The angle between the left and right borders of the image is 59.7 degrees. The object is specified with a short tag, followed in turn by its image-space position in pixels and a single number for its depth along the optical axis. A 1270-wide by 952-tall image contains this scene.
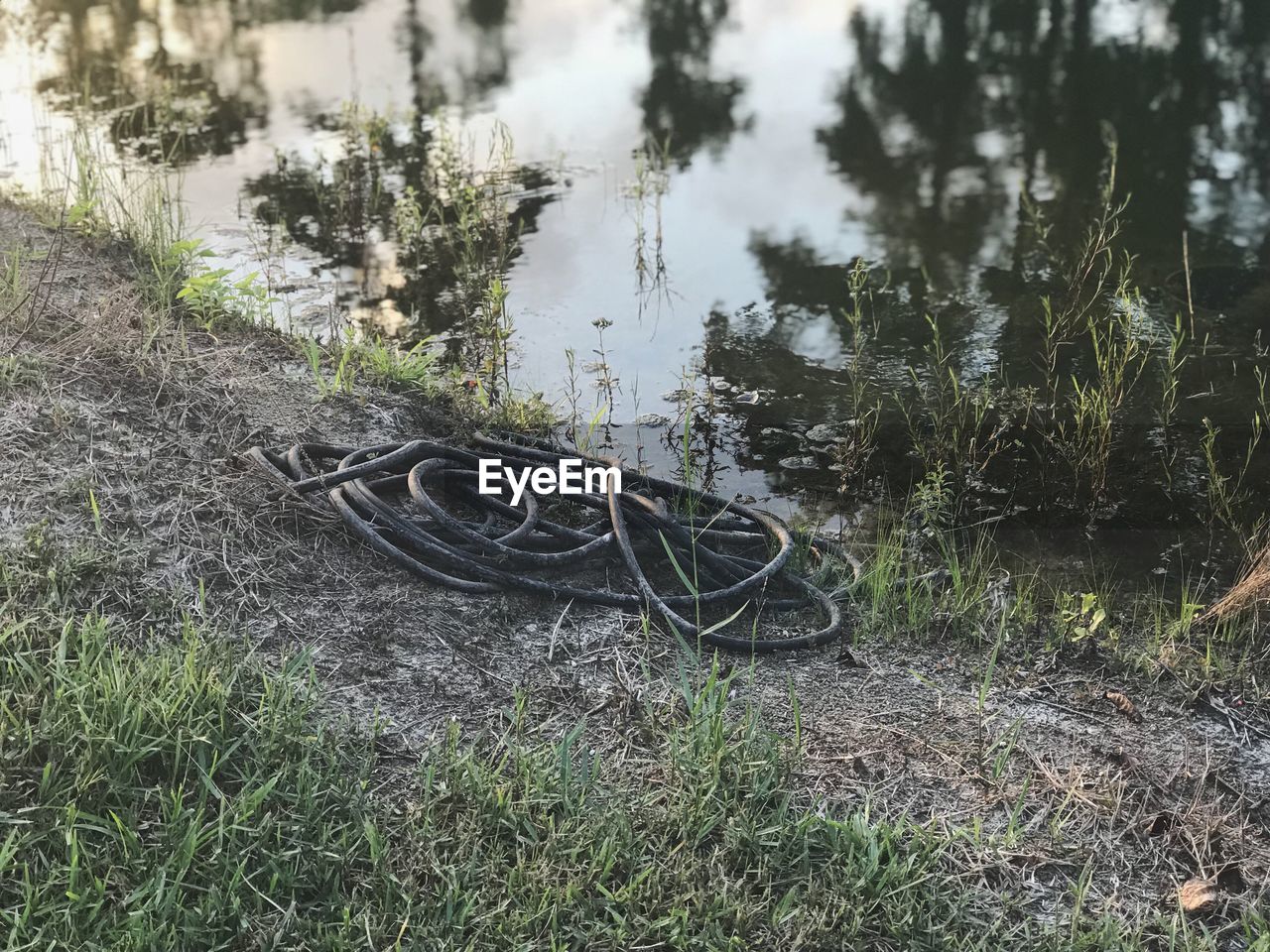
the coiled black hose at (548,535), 3.20
